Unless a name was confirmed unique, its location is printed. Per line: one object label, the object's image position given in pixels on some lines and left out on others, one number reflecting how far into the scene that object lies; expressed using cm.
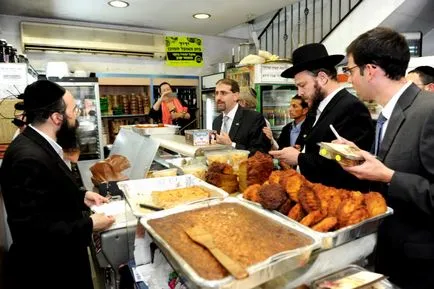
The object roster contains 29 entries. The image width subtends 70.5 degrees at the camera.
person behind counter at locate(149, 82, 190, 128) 496
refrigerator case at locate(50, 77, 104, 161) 486
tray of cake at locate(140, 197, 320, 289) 77
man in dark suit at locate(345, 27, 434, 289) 120
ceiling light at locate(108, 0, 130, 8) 432
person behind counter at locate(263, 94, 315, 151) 366
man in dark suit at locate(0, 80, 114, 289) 152
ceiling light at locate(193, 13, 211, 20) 507
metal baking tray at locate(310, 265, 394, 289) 98
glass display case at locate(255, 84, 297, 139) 497
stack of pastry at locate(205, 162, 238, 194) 164
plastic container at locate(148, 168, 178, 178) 184
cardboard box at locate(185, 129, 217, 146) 208
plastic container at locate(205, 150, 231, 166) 185
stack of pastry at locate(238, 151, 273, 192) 153
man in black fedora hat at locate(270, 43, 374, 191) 182
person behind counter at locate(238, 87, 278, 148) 457
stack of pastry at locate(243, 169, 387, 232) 100
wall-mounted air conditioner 496
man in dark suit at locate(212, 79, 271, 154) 319
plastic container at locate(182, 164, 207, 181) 178
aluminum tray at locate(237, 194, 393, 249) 93
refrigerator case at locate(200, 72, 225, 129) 602
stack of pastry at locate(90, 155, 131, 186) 237
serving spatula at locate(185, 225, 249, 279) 75
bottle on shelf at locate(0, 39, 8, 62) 308
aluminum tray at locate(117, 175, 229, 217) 137
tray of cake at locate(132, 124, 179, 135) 279
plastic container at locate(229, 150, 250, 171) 188
